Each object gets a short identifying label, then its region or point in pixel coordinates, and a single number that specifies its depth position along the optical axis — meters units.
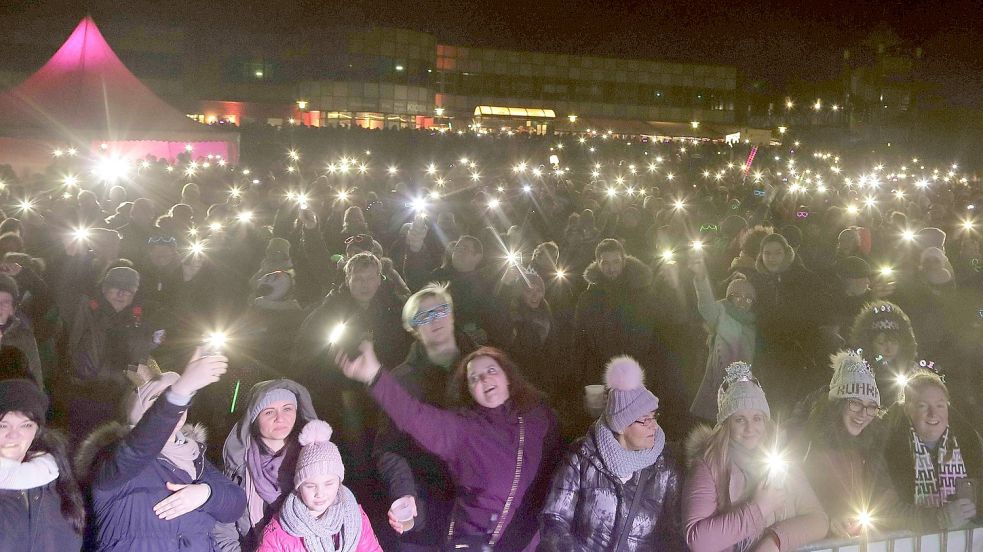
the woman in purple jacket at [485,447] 3.01
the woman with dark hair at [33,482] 2.54
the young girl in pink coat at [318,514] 2.79
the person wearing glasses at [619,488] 2.75
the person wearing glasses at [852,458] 2.99
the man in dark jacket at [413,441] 3.33
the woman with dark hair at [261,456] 3.08
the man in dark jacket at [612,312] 5.49
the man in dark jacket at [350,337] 4.00
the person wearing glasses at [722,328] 4.67
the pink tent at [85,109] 12.23
